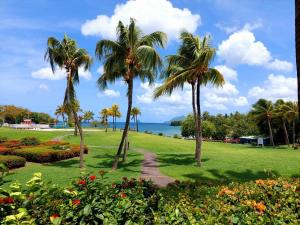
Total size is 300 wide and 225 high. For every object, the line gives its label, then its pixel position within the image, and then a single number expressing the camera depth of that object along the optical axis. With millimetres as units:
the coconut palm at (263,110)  42614
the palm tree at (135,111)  65715
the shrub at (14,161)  15353
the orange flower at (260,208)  4171
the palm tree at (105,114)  62446
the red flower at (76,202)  3008
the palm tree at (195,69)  14498
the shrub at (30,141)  24344
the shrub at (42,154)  18136
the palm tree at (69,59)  15234
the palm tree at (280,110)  40144
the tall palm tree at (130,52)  13698
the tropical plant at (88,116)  63948
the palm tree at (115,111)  61717
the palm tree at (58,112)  68450
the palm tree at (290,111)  38661
